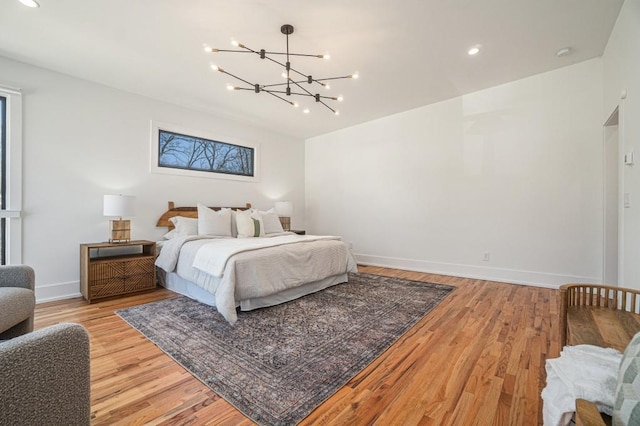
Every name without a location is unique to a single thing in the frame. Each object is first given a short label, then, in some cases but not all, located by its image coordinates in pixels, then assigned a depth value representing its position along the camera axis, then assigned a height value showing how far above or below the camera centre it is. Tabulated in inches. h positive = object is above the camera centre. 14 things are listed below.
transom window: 162.9 +36.8
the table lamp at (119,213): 128.9 -1.8
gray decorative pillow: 25.7 -17.9
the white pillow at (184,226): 150.6 -9.0
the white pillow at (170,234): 153.3 -14.0
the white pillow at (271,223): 175.0 -8.0
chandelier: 102.0 +66.4
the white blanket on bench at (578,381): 33.3 -21.9
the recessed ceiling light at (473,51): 113.5 +69.1
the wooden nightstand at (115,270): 122.3 -28.6
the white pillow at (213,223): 149.6 -7.1
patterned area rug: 61.5 -40.8
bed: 103.3 -21.7
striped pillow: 157.2 -8.5
